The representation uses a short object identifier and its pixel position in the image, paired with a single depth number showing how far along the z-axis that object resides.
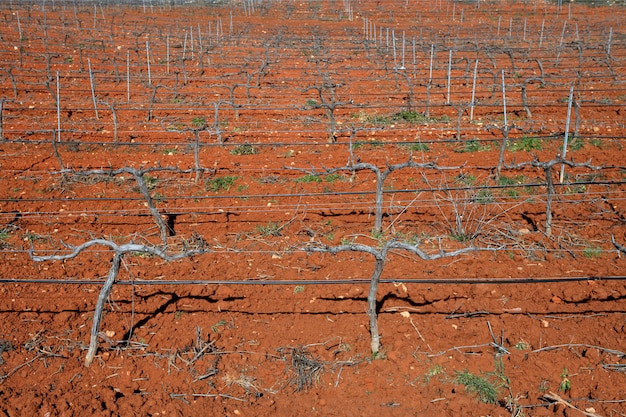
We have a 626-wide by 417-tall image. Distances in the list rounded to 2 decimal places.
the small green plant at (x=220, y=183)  8.68
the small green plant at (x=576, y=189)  8.24
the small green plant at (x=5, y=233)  7.15
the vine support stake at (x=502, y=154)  8.41
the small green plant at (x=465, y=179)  8.63
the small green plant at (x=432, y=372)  4.64
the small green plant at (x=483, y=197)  7.49
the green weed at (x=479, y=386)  4.42
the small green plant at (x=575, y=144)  10.35
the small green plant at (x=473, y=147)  10.39
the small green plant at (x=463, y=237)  6.88
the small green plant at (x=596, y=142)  10.58
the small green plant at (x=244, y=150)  10.41
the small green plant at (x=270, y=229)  7.13
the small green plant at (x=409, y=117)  12.74
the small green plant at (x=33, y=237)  7.09
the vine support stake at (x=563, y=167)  8.56
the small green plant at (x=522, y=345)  4.94
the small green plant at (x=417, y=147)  10.45
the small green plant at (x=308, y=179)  8.91
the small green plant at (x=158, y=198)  7.63
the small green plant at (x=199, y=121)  12.63
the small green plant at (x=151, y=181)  8.79
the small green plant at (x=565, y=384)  4.49
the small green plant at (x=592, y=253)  6.45
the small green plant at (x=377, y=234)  6.97
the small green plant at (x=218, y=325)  5.24
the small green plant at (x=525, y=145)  10.43
